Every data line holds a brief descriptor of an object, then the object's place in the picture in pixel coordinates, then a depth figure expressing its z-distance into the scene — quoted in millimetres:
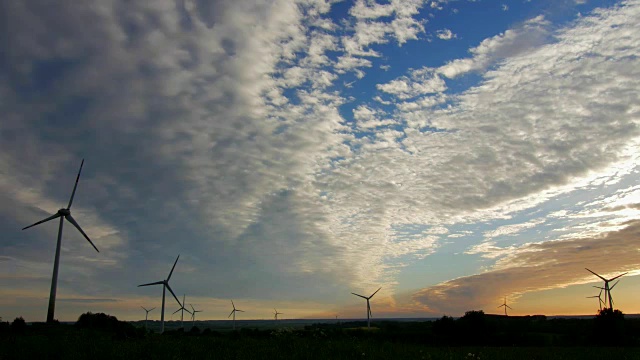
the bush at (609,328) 77688
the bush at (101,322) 75562
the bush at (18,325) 62700
